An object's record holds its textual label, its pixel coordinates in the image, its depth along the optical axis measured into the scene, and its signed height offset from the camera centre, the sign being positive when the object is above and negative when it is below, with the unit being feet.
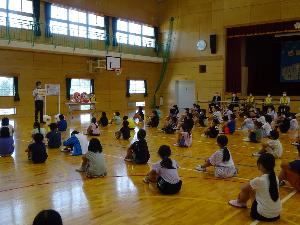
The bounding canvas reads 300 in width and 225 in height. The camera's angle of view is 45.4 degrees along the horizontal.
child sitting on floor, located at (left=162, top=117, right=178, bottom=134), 42.63 -3.53
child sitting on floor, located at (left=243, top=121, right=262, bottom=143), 35.50 -3.69
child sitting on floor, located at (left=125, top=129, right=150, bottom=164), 25.03 -3.80
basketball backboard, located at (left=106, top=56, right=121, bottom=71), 70.79 +6.95
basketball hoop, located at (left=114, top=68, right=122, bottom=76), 72.95 +5.50
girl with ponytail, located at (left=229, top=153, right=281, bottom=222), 14.20 -3.81
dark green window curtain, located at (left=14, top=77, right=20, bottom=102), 61.36 +1.26
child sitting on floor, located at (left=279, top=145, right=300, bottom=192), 17.97 -3.87
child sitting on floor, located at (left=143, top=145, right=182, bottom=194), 17.85 -3.87
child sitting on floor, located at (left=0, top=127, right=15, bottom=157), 27.35 -3.43
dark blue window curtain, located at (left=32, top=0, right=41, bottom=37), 61.00 +13.99
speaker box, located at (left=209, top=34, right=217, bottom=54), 79.66 +12.08
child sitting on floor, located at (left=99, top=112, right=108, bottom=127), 49.28 -3.25
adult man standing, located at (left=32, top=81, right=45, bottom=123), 47.93 -0.35
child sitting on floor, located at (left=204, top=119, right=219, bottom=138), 39.24 -3.79
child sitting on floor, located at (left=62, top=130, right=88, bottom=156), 28.25 -3.65
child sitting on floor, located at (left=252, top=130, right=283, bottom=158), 26.58 -3.72
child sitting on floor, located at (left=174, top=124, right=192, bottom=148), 32.86 -3.84
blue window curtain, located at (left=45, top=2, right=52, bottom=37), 62.80 +14.03
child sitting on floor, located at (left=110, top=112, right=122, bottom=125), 52.25 -3.30
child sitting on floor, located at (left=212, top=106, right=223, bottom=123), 51.05 -2.64
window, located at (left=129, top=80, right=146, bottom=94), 83.82 +2.51
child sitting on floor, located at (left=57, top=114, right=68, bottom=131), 42.32 -3.15
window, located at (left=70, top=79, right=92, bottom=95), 70.90 +2.33
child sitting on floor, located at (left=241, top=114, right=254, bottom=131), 42.86 -3.21
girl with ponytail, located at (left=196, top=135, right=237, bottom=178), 20.79 -3.83
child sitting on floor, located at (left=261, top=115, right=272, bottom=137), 37.89 -3.29
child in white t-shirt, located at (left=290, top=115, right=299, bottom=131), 44.45 -3.41
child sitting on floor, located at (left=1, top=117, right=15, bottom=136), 29.35 -2.19
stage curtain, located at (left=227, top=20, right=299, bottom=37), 71.05 +14.20
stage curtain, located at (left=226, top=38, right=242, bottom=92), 79.05 +6.96
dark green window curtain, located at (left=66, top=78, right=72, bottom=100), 69.22 +1.90
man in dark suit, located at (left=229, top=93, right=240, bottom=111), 71.28 -0.72
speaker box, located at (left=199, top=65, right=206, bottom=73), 82.23 +6.65
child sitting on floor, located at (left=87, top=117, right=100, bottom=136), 39.83 -3.62
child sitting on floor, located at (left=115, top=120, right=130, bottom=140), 37.06 -3.53
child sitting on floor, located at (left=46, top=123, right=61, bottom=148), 31.17 -3.48
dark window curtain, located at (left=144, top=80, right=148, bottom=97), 86.84 +2.28
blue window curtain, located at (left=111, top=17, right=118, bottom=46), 76.28 +14.42
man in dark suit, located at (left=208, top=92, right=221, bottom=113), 72.71 -0.74
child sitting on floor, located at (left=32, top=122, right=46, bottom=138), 29.54 -2.65
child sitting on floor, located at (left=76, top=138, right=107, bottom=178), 21.21 -3.74
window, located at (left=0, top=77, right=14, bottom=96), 59.72 +1.91
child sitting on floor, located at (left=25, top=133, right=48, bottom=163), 24.98 -3.70
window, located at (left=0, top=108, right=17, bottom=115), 60.08 -2.32
